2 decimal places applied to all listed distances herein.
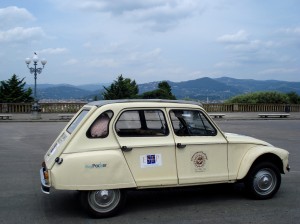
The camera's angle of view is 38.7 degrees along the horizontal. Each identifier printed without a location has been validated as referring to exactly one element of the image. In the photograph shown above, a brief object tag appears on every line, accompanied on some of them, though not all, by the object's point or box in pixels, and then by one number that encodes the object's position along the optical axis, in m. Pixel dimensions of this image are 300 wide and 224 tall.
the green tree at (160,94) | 43.44
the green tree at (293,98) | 51.96
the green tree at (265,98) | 50.44
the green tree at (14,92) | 39.72
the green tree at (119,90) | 44.12
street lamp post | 32.12
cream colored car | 5.99
